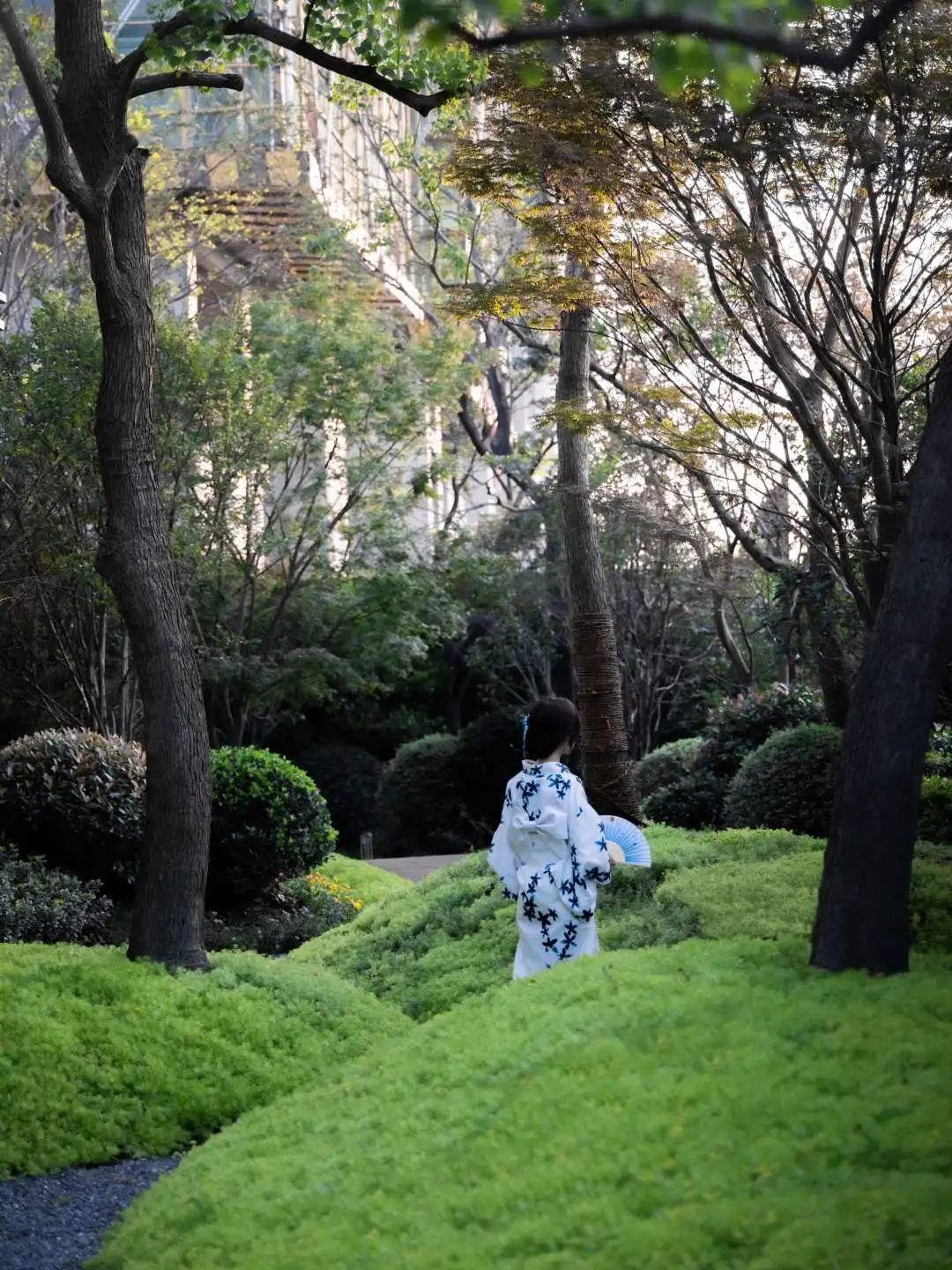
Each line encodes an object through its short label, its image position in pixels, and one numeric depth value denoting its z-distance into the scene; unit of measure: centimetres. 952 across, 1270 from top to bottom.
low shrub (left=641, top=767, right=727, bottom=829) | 1434
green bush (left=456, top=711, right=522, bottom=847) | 2202
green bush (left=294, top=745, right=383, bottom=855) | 2267
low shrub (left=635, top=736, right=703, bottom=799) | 1573
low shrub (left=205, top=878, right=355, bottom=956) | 1307
